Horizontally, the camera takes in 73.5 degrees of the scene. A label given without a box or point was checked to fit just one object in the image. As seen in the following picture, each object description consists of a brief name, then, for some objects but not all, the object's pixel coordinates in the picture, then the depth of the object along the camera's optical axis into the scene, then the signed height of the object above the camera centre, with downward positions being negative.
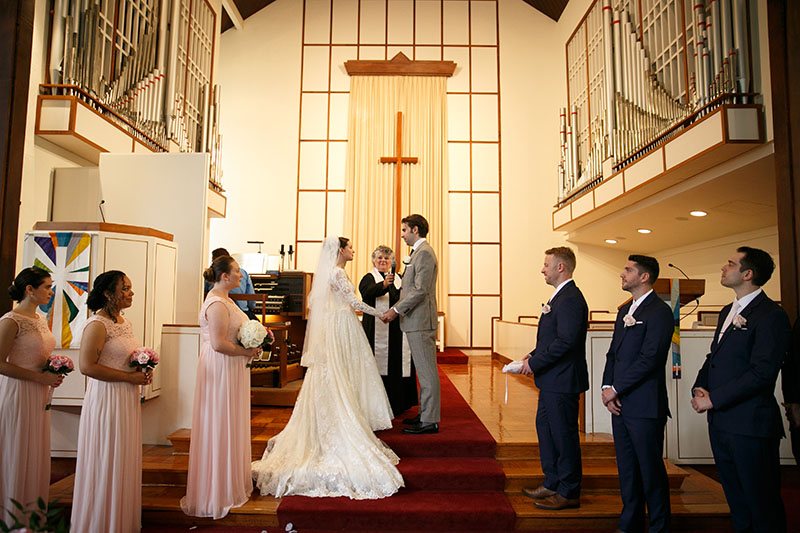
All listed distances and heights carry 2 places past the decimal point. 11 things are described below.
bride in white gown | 3.24 -0.73
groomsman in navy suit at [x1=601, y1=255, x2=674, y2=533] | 2.68 -0.45
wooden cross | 9.77 +2.54
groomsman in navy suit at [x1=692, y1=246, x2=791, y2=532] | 2.45 -0.42
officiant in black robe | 4.38 -0.27
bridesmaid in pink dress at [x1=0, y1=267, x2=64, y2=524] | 2.71 -0.47
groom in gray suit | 3.87 -0.09
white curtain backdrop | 9.85 +2.71
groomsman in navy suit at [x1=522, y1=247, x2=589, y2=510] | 3.05 -0.38
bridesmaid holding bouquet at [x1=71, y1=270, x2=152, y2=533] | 2.68 -0.61
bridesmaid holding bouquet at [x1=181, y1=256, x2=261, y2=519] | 3.04 -0.64
